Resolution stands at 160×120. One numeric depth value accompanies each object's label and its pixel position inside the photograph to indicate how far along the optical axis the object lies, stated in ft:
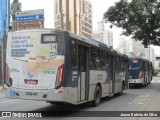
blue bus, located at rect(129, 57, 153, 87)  107.65
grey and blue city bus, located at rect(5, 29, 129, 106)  40.68
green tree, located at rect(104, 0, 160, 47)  104.47
